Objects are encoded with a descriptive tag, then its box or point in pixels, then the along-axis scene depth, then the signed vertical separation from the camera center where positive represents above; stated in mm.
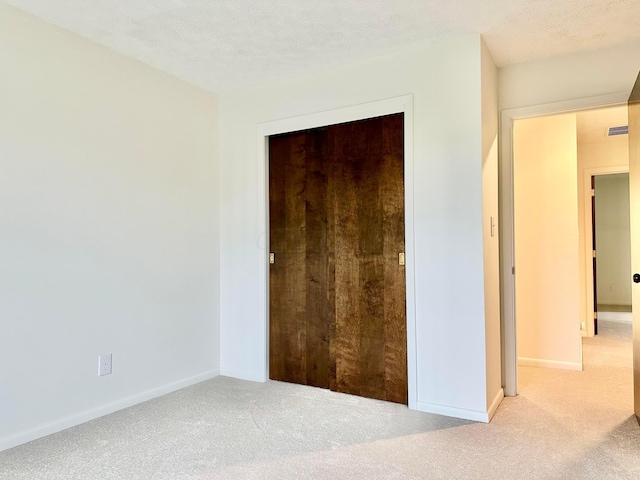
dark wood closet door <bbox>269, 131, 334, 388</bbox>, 3215 -125
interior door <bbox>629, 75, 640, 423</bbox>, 2461 +159
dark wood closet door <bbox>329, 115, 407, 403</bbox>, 2891 -82
